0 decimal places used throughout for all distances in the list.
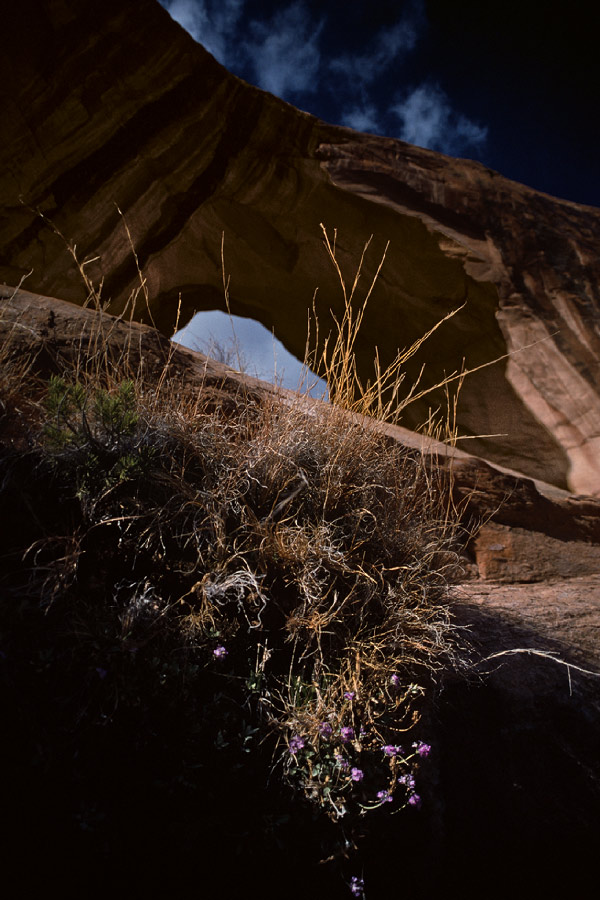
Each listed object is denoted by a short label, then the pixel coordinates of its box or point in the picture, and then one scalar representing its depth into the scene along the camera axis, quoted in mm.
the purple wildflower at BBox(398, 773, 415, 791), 1341
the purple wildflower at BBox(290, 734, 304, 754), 1311
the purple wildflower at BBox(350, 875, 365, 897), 1205
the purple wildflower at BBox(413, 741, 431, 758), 1389
